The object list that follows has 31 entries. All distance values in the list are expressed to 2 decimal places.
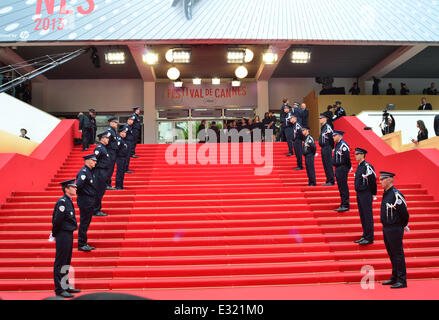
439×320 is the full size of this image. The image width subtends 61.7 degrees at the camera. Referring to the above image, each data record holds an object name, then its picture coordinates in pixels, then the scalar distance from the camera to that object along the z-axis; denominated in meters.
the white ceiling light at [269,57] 14.66
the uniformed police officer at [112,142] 8.20
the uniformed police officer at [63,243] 4.83
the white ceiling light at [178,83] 17.84
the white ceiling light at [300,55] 14.42
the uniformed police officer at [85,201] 6.00
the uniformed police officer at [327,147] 8.35
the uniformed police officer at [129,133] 9.89
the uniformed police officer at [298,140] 9.73
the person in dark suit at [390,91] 17.97
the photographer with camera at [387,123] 11.89
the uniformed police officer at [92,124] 11.90
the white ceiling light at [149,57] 14.42
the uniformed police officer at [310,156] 8.65
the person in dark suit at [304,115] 11.78
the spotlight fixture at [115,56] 14.39
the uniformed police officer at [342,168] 7.07
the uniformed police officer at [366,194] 6.06
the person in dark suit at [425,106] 13.30
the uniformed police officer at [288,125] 10.59
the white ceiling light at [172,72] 16.14
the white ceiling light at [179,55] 14.23
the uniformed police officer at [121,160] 8.67
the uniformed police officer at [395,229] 4.86
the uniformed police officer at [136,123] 10.60
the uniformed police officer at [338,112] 12.57
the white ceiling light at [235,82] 18.02
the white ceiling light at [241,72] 16.34
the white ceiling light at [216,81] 18.05
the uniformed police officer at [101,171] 7.20
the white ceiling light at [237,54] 14.32
